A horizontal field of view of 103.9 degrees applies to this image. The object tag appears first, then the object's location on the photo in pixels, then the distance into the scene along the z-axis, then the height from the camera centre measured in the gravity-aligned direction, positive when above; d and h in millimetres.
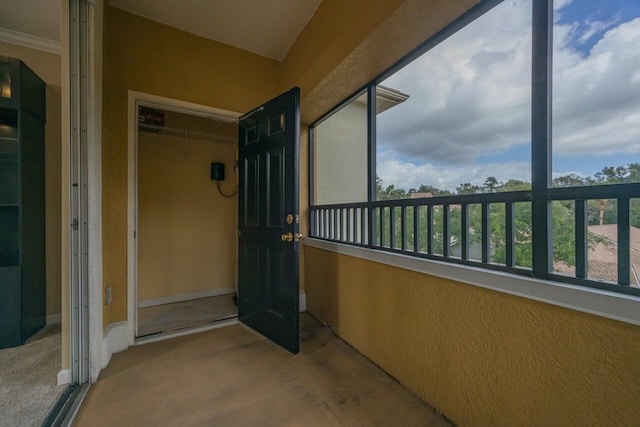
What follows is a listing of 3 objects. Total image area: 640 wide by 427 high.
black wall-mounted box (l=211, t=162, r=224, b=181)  3293 +549
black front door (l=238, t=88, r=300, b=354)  1927 -62
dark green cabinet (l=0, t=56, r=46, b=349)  1956 +76
